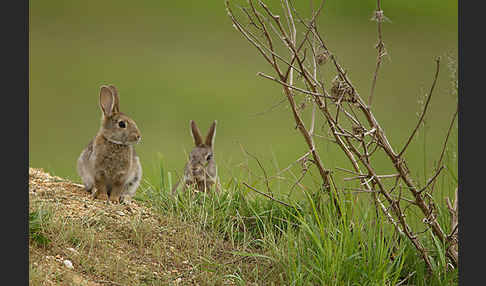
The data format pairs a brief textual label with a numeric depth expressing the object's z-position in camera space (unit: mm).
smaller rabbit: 11672
